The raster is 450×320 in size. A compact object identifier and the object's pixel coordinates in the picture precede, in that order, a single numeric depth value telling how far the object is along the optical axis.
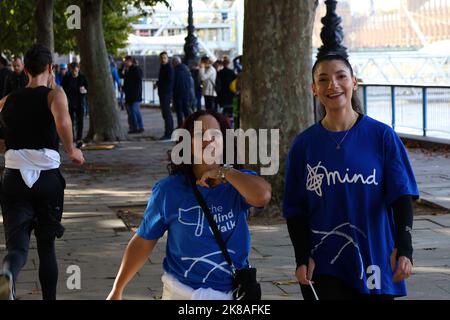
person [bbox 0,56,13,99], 15.84
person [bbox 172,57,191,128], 22.36
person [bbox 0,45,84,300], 6.52
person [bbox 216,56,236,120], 22.50
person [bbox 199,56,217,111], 26.66
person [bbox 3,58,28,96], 14.04
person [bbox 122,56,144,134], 24.55
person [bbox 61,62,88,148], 21.94
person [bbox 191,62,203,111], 29.55
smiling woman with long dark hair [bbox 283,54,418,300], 4.42
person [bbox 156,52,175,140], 22.31
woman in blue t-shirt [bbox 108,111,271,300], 4.18
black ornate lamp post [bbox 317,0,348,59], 17.83
